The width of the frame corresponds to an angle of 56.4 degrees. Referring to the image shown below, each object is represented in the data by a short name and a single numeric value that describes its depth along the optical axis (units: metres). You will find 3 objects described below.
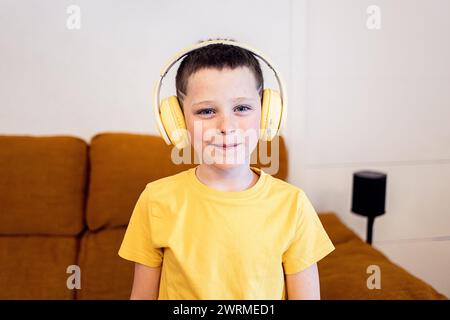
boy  0.64
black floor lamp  1.49
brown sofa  1.31
